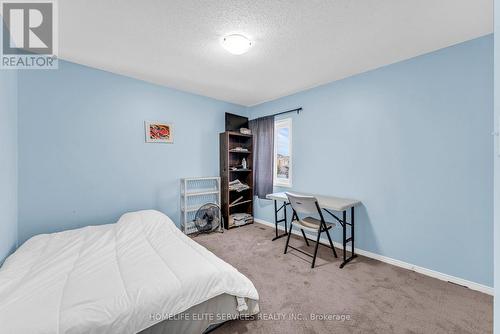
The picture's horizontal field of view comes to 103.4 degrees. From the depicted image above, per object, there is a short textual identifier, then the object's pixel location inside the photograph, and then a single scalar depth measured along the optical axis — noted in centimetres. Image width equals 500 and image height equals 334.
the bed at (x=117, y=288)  98
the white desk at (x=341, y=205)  233
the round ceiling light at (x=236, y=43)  180
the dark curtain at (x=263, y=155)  364
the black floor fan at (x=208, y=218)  316
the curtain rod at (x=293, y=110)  326
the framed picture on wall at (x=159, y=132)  289
